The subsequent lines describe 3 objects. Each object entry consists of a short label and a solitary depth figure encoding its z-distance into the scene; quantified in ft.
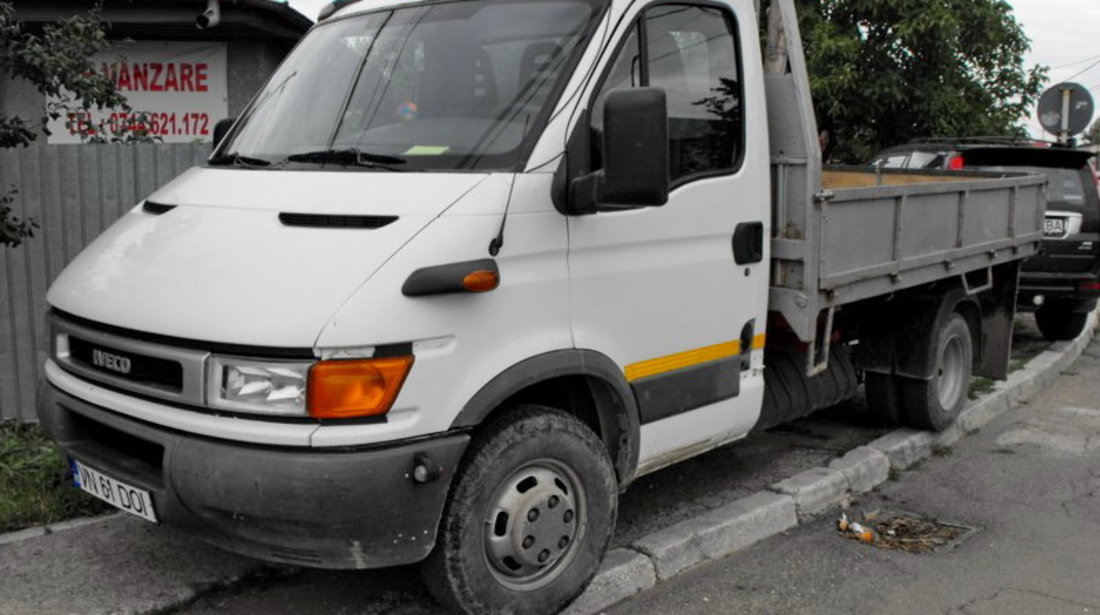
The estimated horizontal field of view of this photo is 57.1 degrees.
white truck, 10.02
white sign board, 32.27
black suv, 29.35
